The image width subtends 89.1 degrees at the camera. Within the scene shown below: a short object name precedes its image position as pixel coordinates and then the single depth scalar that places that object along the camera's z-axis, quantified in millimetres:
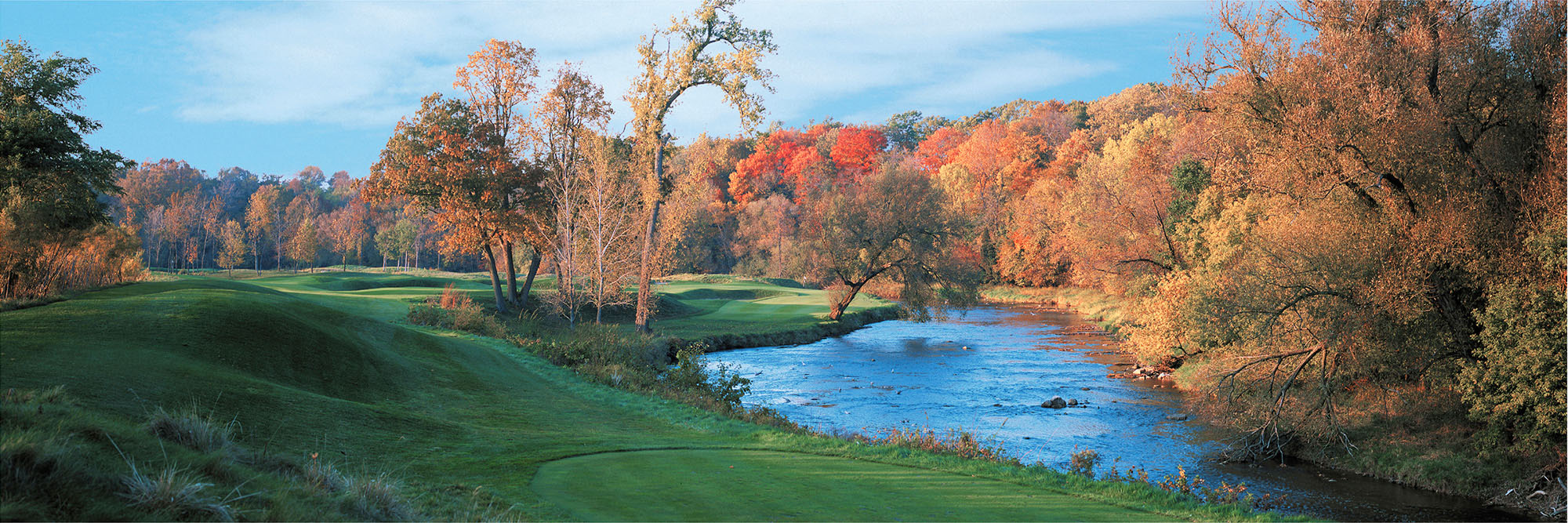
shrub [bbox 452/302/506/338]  27953
